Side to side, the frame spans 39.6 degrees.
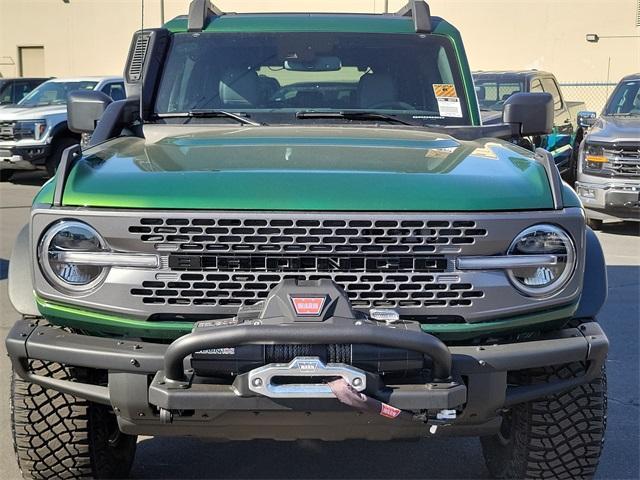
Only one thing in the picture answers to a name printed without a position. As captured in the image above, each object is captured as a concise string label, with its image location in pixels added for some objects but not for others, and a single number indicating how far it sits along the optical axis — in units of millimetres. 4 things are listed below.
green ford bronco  2736
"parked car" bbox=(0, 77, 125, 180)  14398
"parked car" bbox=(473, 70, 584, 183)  13266
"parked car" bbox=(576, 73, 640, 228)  10141
